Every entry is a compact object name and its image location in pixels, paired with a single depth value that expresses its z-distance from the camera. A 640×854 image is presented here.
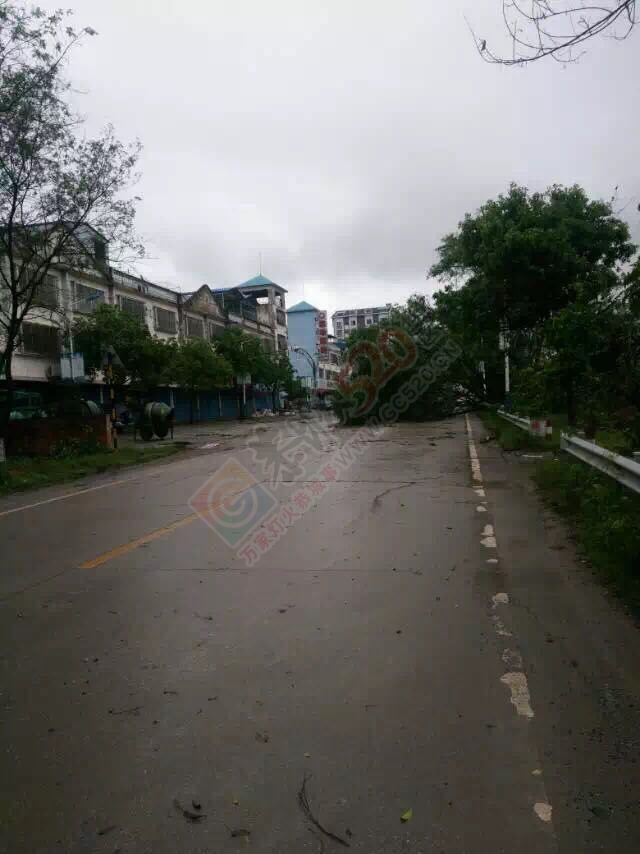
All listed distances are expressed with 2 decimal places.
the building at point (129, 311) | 31.58
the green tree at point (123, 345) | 32.38
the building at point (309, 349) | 85.94
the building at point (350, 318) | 128.62
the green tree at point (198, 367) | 39.31
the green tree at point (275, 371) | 52.59
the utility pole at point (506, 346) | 17.94
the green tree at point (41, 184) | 13.12
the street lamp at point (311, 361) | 85.29
